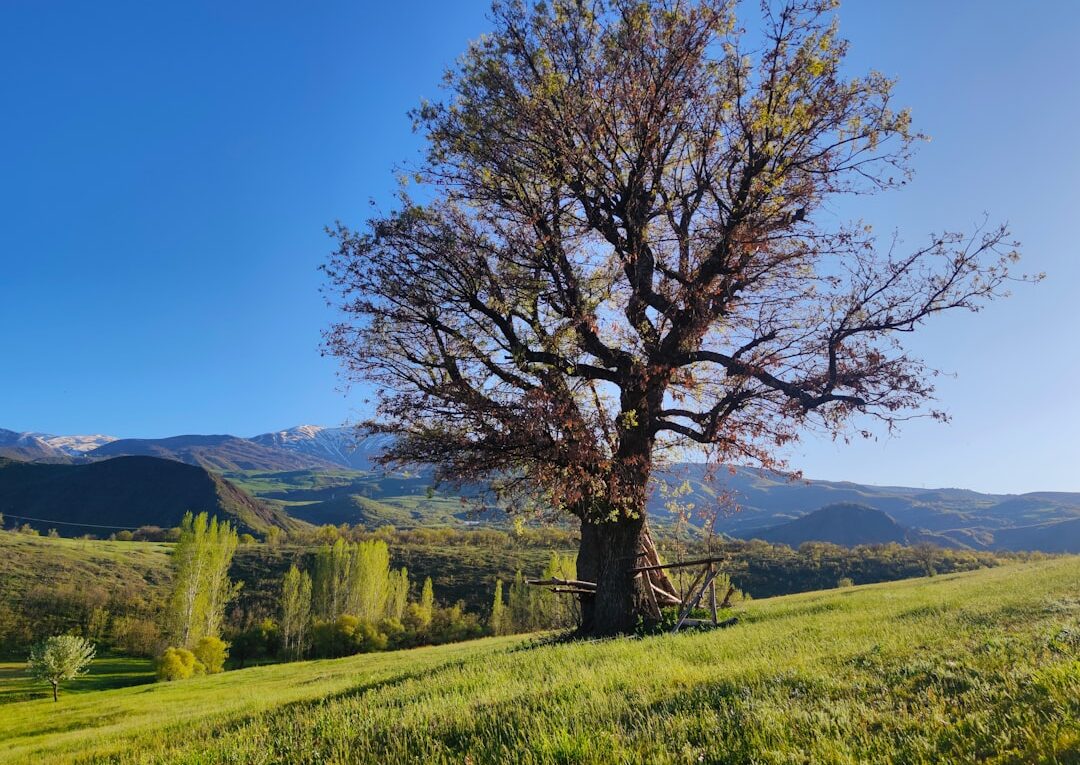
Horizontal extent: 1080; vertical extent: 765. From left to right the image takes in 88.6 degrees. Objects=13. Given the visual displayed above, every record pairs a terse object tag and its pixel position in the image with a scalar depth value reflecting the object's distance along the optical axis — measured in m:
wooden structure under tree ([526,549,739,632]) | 14.46
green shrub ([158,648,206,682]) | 59.16
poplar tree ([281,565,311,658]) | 82.19
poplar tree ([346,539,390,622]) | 87.75
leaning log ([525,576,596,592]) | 15.25
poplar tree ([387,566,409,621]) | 91.19
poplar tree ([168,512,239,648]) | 75.00
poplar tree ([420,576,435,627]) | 85.31
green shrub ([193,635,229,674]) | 65.62
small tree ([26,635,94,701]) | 50.16
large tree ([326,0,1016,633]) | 11.78
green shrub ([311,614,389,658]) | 72.00
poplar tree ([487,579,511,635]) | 83.44
